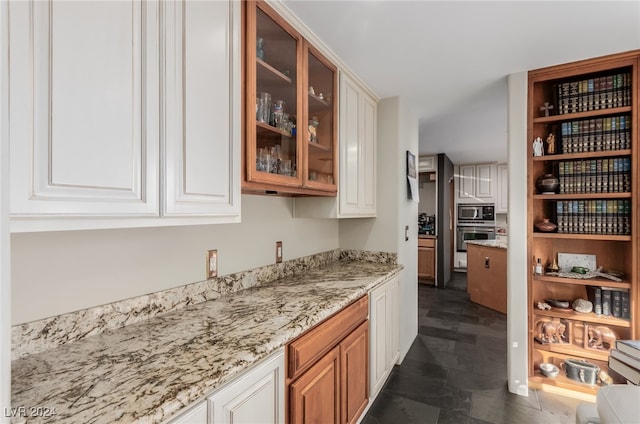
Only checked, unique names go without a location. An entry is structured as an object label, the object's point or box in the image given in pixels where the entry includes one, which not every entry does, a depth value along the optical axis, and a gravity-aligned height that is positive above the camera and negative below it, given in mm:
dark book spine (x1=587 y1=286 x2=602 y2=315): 2250 -638
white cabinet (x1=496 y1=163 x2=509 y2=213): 6277 +475
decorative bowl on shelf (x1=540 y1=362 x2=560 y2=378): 2334 -1182
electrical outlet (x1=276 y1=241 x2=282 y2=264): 2084 -267
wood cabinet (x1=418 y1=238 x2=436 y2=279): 5602 -826
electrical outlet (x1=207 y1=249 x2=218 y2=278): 1561 -259
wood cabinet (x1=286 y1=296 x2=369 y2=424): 1289 -775
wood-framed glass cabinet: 1392 +556
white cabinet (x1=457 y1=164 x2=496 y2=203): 6398 +624
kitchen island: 4137 -855
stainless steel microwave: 6332 -9
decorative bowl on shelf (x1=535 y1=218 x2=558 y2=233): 2350 -101
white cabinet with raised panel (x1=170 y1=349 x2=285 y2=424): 870 -590
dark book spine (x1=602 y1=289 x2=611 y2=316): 2225 -645
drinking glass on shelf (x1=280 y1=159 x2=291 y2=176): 1648 +242
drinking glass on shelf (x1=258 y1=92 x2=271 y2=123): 1513 +524
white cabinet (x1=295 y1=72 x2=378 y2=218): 2178 +383
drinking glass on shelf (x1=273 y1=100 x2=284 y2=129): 1617 +520
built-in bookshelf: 2135 +28
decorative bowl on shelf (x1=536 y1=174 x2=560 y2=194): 2336 +219
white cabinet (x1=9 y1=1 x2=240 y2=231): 705 +283
